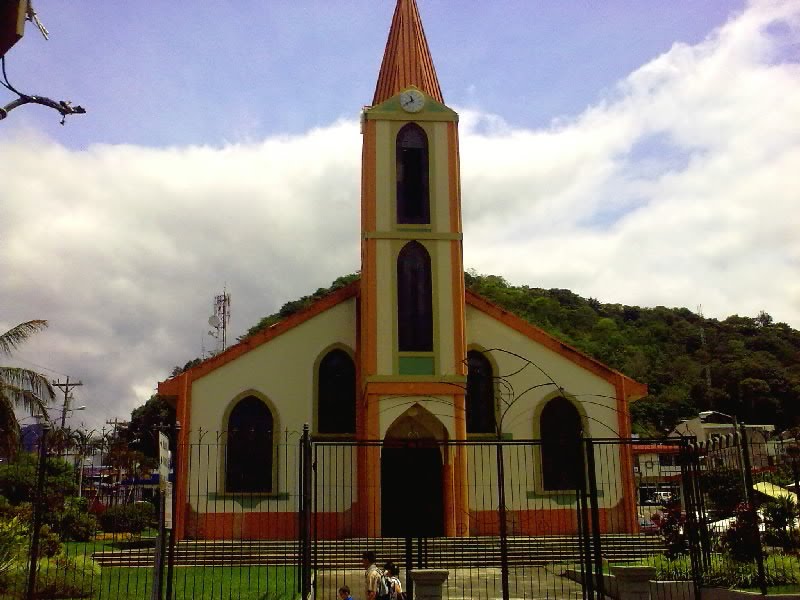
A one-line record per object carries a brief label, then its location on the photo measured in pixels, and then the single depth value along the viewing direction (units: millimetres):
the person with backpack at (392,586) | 12227
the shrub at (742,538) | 13672
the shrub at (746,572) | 13227
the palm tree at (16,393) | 21000
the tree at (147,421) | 61750
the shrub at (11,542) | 13414
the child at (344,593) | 11695
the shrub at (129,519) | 25812
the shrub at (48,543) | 14219
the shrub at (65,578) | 13781
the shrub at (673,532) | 14664
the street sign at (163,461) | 9320
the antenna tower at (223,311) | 60125
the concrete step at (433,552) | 18938
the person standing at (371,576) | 12195
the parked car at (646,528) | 21509
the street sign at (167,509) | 9742
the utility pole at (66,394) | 57250
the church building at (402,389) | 22547
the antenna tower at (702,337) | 72500
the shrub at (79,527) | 21328
